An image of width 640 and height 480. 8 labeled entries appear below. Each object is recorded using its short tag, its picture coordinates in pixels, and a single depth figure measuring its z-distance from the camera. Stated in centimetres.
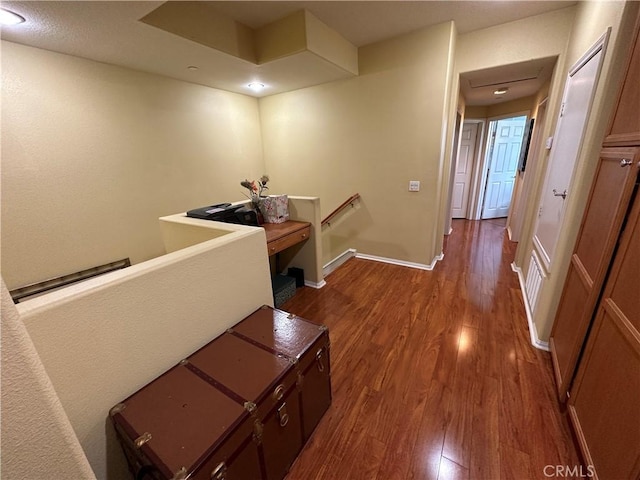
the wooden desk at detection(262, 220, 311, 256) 218
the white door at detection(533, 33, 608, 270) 160
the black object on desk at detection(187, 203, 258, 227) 198
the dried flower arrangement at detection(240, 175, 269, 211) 242
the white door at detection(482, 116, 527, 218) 490
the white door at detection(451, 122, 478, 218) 504
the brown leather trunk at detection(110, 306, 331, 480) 84
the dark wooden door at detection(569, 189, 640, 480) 91
